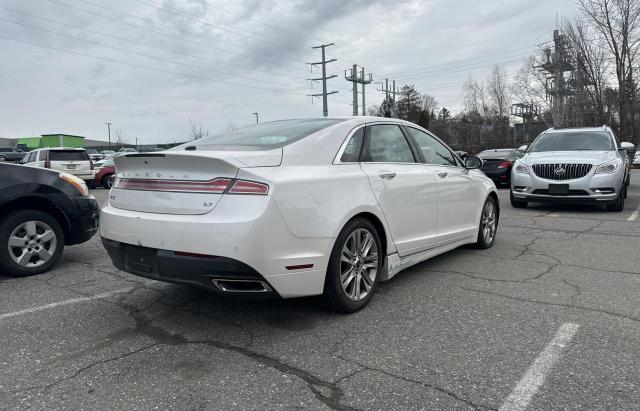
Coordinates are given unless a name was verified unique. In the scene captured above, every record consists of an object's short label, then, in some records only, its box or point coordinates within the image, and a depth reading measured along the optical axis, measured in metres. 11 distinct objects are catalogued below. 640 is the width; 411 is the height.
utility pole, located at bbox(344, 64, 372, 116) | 49.12
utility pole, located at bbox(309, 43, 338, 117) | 47.19
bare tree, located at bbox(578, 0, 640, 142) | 18.64
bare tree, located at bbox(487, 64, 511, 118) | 58.09
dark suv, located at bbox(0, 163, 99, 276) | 5.05
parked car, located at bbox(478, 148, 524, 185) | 16.73
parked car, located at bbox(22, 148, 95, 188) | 17.81
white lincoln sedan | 3.13
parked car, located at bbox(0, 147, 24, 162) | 31.02
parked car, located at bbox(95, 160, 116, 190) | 19.53
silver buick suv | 9.24
